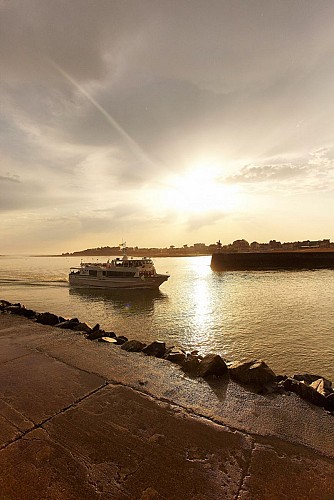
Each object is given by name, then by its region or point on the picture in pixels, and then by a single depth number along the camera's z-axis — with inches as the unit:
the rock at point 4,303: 657.4
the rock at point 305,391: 189.6
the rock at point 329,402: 183.6
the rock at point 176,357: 264.4
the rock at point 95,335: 334.7
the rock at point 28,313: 469.5
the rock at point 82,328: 377.3
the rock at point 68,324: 389.1
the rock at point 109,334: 358.8
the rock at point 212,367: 229.5
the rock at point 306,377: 259.4
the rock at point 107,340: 324.8
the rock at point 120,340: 329.8
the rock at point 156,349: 284.5
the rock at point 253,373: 215.8
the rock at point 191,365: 240.6
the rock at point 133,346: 295.0
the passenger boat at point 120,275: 1299.2
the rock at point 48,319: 414.3
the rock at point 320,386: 197.7
